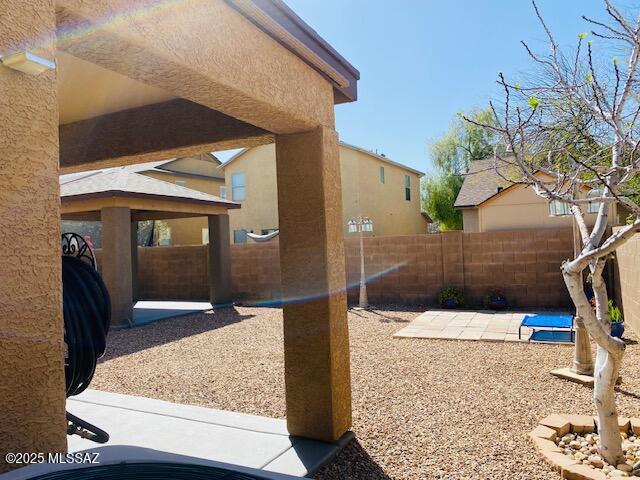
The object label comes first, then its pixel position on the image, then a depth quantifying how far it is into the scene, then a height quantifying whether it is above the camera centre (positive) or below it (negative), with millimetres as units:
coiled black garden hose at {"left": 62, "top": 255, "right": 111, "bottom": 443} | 2844 -385
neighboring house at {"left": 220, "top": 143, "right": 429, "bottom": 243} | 21469 +2697
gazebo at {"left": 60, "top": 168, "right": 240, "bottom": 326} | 11211 +1141
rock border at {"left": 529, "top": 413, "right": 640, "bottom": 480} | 3531 -1691
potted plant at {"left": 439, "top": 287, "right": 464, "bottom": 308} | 12590 -1442
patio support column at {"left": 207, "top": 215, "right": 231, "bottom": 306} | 14531 -336
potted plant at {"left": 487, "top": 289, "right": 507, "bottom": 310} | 12156 -1518
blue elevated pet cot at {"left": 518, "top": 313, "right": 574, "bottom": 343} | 8156 -1664
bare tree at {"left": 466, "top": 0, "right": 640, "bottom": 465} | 3525 +359
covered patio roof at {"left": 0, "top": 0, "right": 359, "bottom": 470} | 1746 +851
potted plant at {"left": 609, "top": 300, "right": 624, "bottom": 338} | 7414 -1417
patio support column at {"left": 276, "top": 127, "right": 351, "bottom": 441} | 4105 -312
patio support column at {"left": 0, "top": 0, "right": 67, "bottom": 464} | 1704 +35
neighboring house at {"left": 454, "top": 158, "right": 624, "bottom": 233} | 18250 +1089
